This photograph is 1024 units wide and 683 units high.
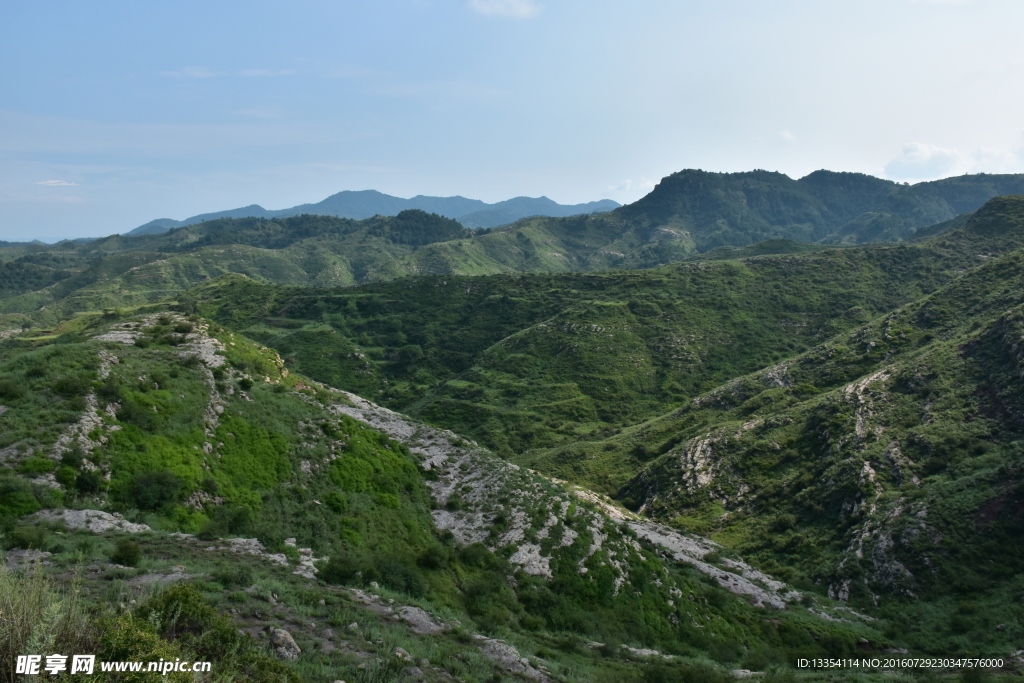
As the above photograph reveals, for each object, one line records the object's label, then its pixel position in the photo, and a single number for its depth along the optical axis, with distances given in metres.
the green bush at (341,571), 20.92
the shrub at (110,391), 27.30
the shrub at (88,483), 22.05
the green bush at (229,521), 22.88
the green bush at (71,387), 26.34
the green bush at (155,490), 23.28
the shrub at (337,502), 28.78
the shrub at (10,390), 25.14
